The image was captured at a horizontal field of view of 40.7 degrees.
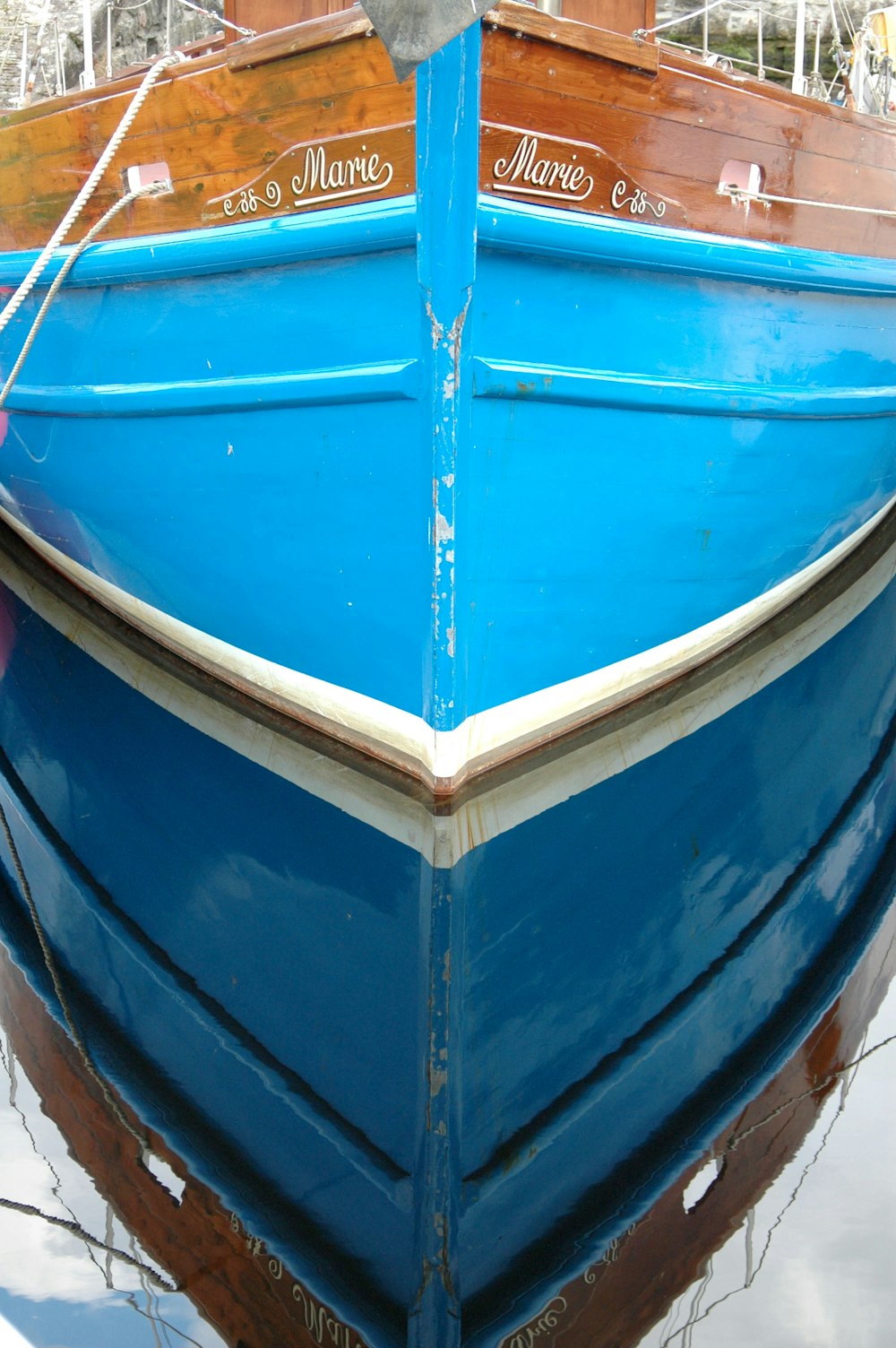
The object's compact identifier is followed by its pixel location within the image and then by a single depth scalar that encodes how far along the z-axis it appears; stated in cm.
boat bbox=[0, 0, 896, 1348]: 285
